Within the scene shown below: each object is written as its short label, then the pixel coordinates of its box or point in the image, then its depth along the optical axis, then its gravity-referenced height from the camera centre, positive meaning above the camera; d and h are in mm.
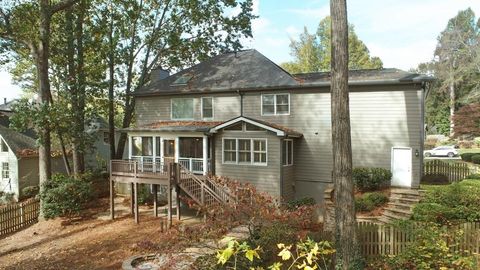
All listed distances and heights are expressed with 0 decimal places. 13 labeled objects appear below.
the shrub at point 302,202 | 18625 -3732
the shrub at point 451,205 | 13160 -2921
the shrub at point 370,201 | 15735 -3161
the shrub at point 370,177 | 17203 -2248
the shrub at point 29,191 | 28156 -4495
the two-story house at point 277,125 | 17625 +438
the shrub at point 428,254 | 8781 -3243
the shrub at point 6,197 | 28219 -4934
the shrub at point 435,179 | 17656 -2457
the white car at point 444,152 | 41625 -2457
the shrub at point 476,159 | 29931 -2415
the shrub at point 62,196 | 19281 -3365
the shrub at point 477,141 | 50706 -1445
